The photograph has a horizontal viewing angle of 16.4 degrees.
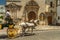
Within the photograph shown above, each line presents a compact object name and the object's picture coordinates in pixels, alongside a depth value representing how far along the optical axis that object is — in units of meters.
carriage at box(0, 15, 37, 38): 14.34
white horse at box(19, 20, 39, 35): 15.61
